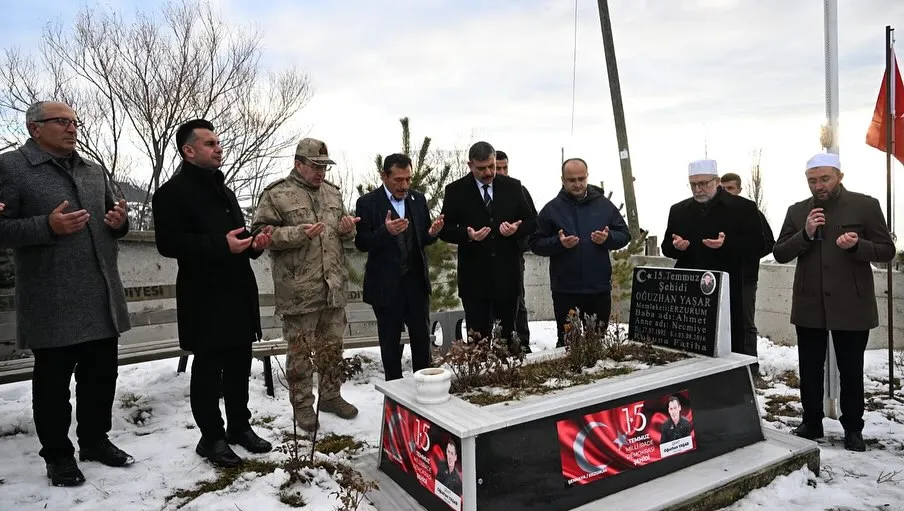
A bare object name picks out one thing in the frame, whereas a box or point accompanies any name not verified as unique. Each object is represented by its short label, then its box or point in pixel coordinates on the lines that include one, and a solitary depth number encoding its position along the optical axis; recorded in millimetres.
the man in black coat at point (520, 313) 6335
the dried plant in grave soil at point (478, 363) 3580
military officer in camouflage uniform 4152
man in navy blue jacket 4879
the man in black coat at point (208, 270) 3531
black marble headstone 4039
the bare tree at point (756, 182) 20953
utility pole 10375
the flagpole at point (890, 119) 5184
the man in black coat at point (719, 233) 5180
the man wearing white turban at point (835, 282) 4086
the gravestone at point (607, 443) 2877
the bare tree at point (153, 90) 14133
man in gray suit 3354
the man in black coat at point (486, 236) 4812
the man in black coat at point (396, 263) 4578
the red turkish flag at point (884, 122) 5750
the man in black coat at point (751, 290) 5715
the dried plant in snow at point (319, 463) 3201
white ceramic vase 3154
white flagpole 4691
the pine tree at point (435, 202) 6836
